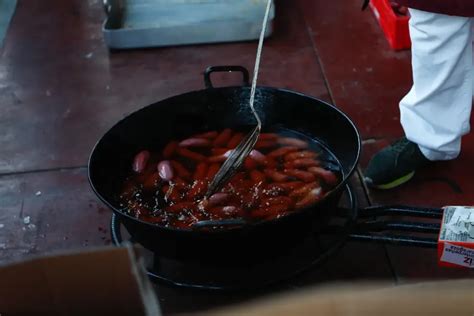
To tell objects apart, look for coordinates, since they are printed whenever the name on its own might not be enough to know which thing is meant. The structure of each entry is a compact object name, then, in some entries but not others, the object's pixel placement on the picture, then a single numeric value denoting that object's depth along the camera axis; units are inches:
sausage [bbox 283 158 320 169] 113.1
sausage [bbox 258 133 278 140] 116.8
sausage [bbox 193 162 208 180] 112.9
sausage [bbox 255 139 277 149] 116.0
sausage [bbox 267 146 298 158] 114.7
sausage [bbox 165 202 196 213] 109.0
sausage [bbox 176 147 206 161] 115.1
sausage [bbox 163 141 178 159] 116.1
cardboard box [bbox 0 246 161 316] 64.7
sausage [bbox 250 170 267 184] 111.5
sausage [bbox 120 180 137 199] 112.0
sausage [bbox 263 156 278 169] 113.5
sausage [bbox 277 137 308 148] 115.9
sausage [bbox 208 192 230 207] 108.9
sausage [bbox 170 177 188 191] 111.7
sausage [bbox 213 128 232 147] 116.7
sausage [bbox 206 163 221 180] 112.5
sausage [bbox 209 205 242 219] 107.6
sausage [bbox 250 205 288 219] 107.1
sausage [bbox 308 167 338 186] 111.0
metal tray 150.6
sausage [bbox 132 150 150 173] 114.3
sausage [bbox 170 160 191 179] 113.4
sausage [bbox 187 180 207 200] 110.6
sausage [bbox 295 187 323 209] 107.8
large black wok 102.2
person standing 110.8
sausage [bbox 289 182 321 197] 109.6
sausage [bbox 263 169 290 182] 111.6
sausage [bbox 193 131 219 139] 117.4
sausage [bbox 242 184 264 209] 109.0
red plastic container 144.6
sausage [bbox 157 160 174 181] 113.1
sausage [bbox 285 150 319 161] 114.1
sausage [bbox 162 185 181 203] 110.8
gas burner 106.2
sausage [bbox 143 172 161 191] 112.8
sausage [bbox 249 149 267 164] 113.9
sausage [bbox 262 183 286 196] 110.0
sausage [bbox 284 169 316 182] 111.2
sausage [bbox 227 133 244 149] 116.2
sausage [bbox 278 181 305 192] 110.4
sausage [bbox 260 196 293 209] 108.3
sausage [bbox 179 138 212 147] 116.3
